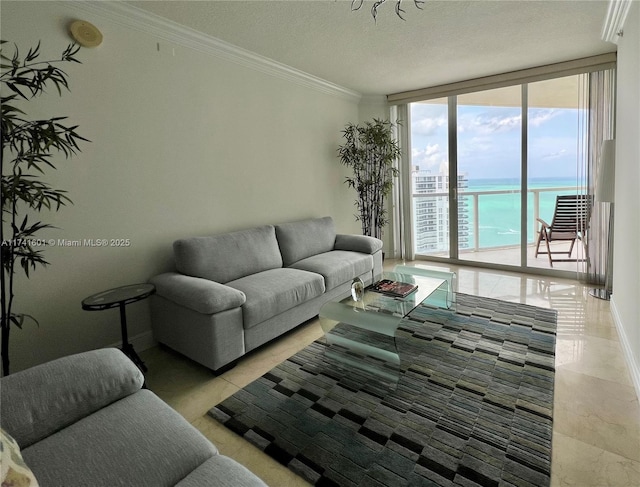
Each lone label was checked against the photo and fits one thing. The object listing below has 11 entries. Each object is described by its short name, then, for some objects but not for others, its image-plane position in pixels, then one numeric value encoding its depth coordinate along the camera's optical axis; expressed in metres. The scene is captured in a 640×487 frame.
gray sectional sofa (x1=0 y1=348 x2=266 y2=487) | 1.04
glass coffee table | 2.23
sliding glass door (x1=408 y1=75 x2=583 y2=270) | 4.46
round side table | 2.14
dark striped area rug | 1.57
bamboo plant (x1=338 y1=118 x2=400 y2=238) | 4.90
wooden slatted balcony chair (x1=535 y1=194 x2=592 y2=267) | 4.05
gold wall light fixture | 2.31
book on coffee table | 2.73
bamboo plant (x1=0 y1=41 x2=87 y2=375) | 1.78
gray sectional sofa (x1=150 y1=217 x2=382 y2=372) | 2.37
